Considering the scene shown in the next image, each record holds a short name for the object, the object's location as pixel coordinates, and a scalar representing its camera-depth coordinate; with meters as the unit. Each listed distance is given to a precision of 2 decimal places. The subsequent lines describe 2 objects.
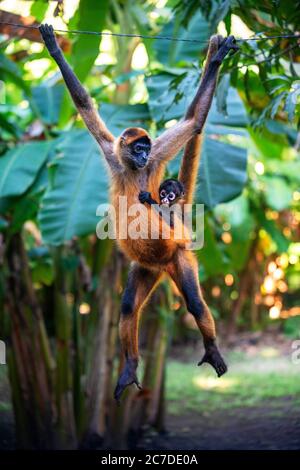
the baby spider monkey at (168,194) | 3.29
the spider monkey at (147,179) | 3.21
